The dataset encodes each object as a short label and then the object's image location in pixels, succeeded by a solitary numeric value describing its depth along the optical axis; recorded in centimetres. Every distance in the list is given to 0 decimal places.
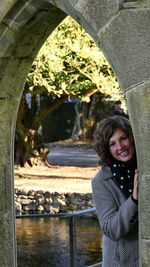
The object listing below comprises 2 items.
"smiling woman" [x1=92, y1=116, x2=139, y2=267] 301
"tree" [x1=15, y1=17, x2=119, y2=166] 1416
